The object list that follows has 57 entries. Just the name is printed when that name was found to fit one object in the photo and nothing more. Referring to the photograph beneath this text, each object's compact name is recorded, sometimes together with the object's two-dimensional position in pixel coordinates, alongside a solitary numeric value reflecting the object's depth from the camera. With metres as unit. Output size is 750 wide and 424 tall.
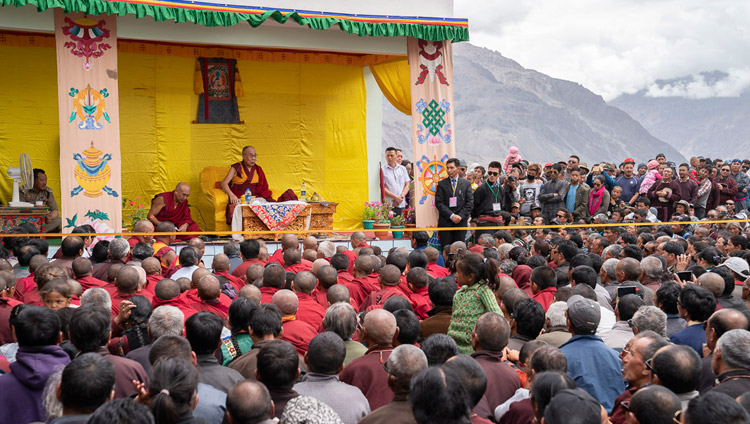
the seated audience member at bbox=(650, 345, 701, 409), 3.32
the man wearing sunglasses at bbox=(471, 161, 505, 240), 11.22
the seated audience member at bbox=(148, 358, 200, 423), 3.00
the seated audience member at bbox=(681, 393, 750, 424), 2.57
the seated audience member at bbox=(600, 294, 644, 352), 4.89
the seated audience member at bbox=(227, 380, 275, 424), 2.97
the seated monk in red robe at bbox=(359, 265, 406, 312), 6.11
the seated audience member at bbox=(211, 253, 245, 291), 6.88
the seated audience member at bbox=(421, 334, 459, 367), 3.94
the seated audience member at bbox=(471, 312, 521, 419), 4.02
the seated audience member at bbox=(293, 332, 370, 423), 3.65
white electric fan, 11.17
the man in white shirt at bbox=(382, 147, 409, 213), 14.02
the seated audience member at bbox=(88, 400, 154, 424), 2.59
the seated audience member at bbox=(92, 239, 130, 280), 7.22
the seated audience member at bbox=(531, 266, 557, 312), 5.94
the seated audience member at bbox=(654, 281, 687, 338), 5.17
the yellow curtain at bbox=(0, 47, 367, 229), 12.01
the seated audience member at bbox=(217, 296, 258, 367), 4.75
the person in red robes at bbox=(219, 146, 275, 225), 12.51
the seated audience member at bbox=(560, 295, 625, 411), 4.16
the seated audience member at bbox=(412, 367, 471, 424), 2.85
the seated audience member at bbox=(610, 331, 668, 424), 3.67
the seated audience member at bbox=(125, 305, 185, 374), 4.42
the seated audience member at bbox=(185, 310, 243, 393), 3.94
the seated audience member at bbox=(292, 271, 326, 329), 5.59
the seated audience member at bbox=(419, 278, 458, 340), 5.45
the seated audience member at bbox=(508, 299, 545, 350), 4.67
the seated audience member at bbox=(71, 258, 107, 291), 6.28
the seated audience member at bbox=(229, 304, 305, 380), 4.46
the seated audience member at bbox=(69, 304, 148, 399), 3.83
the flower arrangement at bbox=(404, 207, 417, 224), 13.24
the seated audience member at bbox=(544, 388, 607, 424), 2.71
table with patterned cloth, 11.66
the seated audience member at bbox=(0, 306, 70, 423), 3.62
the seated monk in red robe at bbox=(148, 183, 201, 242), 11.87
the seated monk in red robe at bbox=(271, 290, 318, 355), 5.02
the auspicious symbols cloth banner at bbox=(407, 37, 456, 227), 11.59
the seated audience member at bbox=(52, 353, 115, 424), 3.08
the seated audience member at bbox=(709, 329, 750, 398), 3.60
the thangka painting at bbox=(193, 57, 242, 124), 12.98
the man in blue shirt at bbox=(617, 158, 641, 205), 13.14
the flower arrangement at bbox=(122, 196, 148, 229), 11.98
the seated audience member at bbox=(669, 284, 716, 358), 4.79
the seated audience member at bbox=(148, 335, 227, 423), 3.49
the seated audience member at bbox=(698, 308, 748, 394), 4.08
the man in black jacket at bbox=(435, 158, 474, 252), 11.00
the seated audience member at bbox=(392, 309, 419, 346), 4.46
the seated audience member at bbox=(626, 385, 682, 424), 2.89
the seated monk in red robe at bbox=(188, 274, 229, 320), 5.52
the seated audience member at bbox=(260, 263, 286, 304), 6.04
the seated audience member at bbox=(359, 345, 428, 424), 3.25
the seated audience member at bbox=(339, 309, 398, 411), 4.08
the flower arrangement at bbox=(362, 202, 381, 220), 13.70
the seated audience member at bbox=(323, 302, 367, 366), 4.54
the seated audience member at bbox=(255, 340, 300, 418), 3.49
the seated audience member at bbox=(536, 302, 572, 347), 4.75
